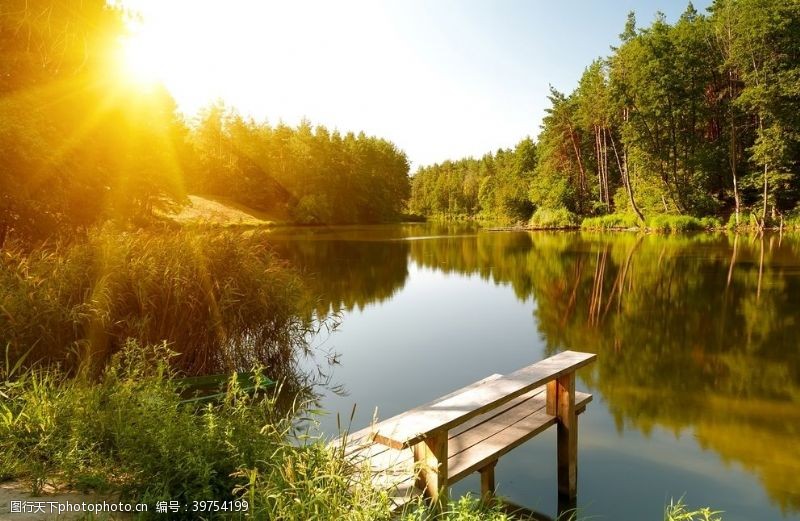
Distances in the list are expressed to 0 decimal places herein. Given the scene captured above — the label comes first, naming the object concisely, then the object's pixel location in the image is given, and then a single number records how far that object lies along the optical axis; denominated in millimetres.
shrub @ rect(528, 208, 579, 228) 48850
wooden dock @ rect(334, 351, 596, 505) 3490
